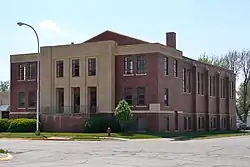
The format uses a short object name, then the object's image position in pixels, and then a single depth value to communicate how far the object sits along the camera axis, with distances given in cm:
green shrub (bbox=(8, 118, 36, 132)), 5675
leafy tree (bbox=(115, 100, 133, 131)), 5169
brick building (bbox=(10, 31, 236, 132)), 5559
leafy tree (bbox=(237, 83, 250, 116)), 10968
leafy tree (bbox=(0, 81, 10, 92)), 16902
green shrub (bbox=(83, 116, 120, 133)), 5359
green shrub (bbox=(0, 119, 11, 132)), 5906
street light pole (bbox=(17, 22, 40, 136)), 4672
